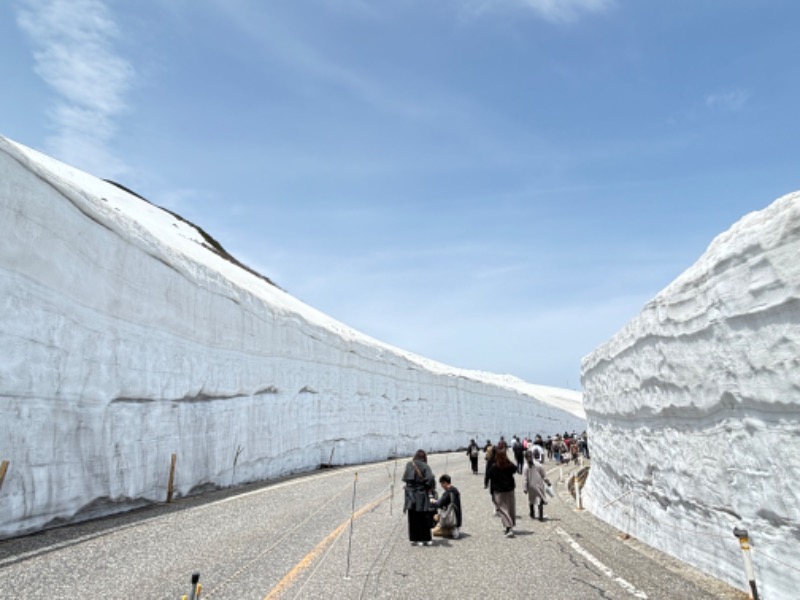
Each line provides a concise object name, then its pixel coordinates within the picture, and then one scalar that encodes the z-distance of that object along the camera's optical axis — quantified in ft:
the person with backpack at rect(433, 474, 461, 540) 29.78
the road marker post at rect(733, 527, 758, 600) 17.10
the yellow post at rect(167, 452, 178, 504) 42.14
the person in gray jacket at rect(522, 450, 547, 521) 36.19
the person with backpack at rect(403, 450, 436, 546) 27.76
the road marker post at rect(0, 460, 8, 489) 27.53
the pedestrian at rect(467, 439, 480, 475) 72.13
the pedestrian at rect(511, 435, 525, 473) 67.92
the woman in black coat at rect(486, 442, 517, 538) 29.96
